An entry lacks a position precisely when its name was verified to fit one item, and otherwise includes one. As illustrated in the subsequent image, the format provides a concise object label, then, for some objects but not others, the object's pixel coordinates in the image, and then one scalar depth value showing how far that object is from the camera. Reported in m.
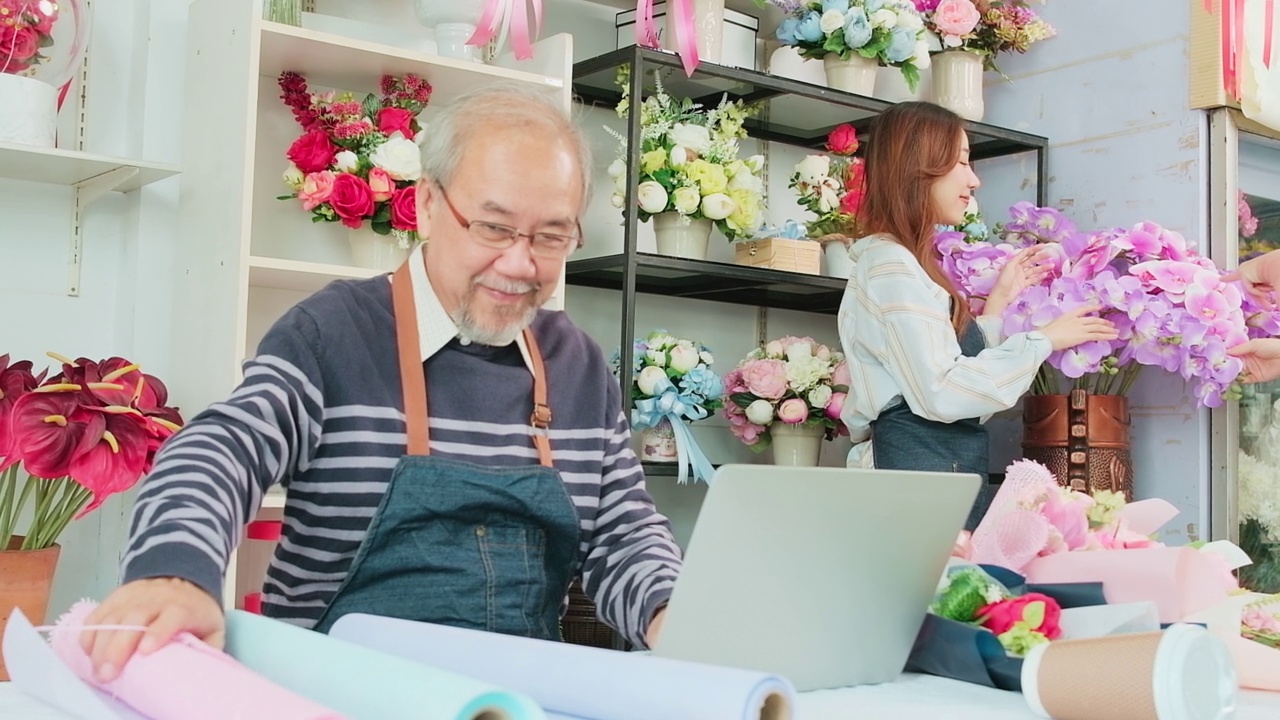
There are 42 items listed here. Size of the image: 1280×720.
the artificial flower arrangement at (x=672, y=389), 3.02
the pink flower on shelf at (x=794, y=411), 3.15
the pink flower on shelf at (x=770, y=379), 3.15
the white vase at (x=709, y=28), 3.12
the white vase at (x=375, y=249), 2.63
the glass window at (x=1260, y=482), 3.30
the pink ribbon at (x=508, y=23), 2.56
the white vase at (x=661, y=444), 3.08
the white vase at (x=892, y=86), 3.75
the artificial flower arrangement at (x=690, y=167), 2.95
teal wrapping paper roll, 0.76
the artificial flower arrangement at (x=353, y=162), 2.54
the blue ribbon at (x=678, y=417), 3.02
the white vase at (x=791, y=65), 3.40
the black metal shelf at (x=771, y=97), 3.05
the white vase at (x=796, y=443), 3.22
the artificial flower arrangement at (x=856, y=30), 3.26
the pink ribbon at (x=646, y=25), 2.82
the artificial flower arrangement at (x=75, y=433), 2.09
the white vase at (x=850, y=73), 3.37
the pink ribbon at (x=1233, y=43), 3.35
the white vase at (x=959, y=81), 3.60
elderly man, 1.37
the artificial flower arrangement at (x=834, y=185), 3.23
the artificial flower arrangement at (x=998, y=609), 1.23
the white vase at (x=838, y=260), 3.31
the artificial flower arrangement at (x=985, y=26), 3.45
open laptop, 1.02
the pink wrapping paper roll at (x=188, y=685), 0.76
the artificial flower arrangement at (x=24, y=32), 2.26
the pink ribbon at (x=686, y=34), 2.74
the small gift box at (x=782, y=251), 3.15
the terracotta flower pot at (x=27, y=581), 2.16
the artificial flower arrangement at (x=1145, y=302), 2.86
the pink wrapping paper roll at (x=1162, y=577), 1.31
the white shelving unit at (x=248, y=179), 2.39
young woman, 2.69
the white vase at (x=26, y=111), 2.28
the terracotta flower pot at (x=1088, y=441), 3.18
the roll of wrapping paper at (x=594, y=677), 0.84
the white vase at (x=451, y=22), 2.67
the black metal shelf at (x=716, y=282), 2.98
